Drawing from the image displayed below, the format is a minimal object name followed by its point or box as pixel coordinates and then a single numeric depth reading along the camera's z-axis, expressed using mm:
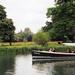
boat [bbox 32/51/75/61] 29348
